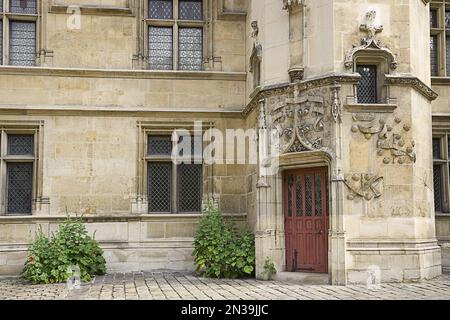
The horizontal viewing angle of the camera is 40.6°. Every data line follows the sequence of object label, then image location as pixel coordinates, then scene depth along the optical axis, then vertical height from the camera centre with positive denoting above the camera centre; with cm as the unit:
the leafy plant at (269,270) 1061 -122
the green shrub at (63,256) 1068 -98
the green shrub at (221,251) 1098 -91
